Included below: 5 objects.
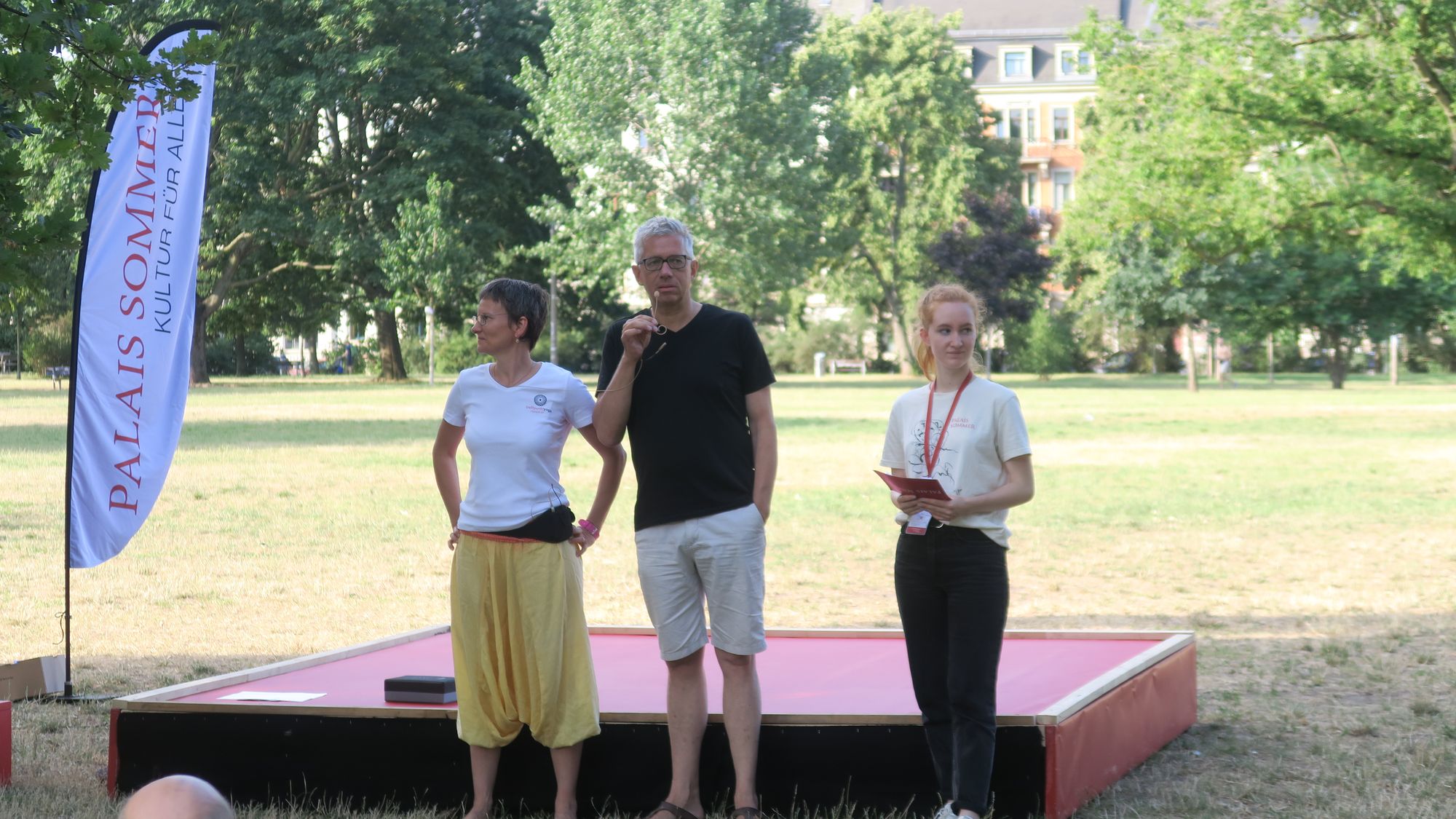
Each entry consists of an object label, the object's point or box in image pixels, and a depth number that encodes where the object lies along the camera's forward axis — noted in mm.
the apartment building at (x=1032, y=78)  84250
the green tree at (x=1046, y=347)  63594
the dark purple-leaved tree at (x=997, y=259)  59375
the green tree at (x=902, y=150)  65438
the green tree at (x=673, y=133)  46438
